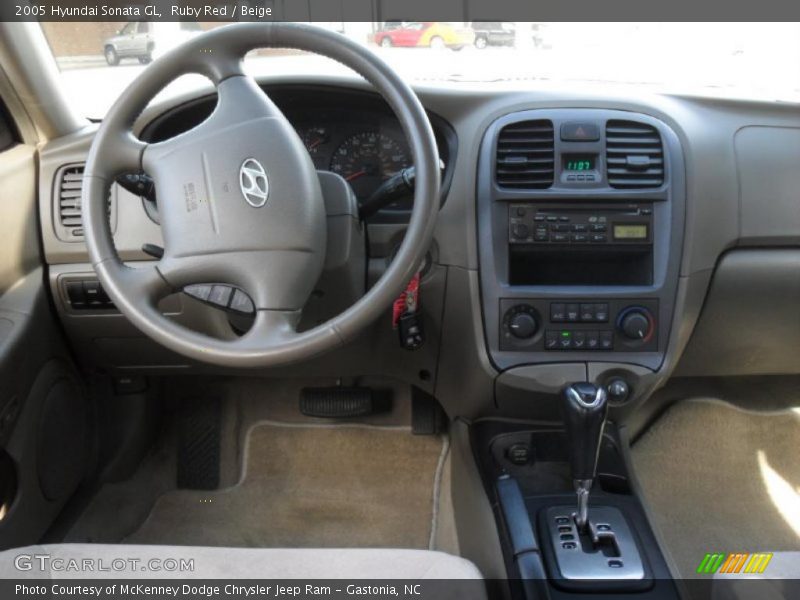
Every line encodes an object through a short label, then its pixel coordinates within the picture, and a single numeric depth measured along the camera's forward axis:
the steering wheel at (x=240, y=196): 1.13
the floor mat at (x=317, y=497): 1.95
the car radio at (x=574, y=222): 1.53
